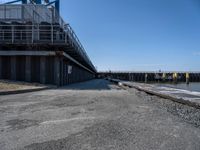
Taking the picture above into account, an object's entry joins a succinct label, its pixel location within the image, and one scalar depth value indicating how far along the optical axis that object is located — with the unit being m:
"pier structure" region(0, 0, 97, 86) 11.27
